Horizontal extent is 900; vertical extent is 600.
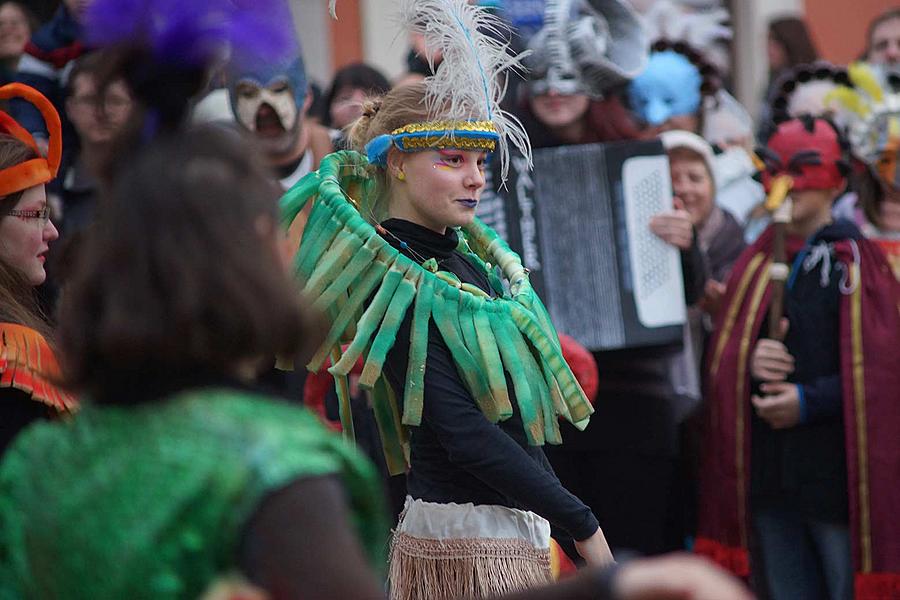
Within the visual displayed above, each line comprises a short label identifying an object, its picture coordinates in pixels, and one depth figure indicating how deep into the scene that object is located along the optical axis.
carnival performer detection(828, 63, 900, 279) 10.92
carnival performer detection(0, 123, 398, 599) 3.21
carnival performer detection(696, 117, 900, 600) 9.57
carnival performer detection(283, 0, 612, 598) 6.24
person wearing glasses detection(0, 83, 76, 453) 6.04
